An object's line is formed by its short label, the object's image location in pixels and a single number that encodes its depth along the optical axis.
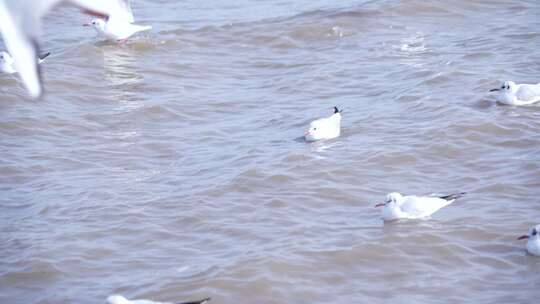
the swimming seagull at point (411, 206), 12.12
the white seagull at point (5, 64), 19.75
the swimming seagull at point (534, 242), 10.66
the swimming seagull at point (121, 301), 9.32
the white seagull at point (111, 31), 22.20
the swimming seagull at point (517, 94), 16.97
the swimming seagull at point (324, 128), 15.77
